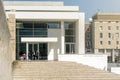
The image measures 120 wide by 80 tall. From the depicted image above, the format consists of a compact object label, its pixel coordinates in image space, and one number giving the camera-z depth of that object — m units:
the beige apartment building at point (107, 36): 48.56
